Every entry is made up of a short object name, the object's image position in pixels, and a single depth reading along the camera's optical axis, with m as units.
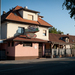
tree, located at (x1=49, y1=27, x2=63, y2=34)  59.79
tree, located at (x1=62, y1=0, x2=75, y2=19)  9.94
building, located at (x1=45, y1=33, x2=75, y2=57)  25.11
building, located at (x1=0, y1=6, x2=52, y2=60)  20.77
